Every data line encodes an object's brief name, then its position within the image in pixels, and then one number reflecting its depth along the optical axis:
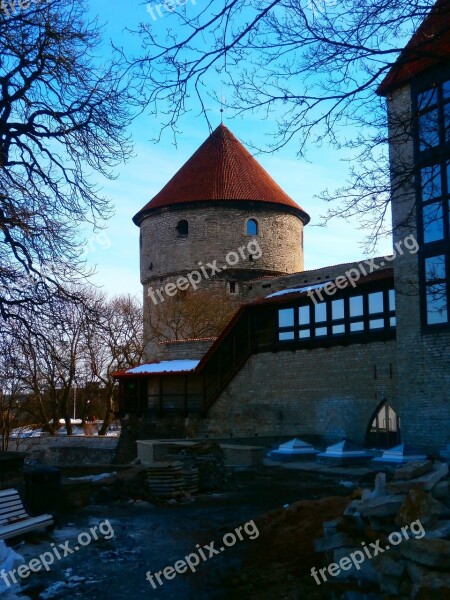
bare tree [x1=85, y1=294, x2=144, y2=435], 38.19
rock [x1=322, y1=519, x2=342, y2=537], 7.03
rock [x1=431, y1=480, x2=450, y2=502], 6.65
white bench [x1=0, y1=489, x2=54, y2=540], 8.07
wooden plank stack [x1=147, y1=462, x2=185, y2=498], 12.02
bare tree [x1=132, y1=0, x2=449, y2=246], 6.14
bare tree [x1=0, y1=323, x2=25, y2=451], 11.05
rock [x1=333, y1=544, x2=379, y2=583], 6.06
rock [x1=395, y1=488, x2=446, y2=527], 6.03
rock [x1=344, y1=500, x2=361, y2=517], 6.80
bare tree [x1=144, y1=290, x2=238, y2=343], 37.72
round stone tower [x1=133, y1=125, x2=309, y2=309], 38.94
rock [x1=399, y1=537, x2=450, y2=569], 5.37
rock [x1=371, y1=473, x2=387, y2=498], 6.95
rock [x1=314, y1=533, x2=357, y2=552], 6.67
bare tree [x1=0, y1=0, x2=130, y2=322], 9.95
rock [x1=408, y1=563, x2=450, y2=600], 5.13
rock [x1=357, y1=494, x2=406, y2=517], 6.44
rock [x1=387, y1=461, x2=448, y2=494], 6.63
